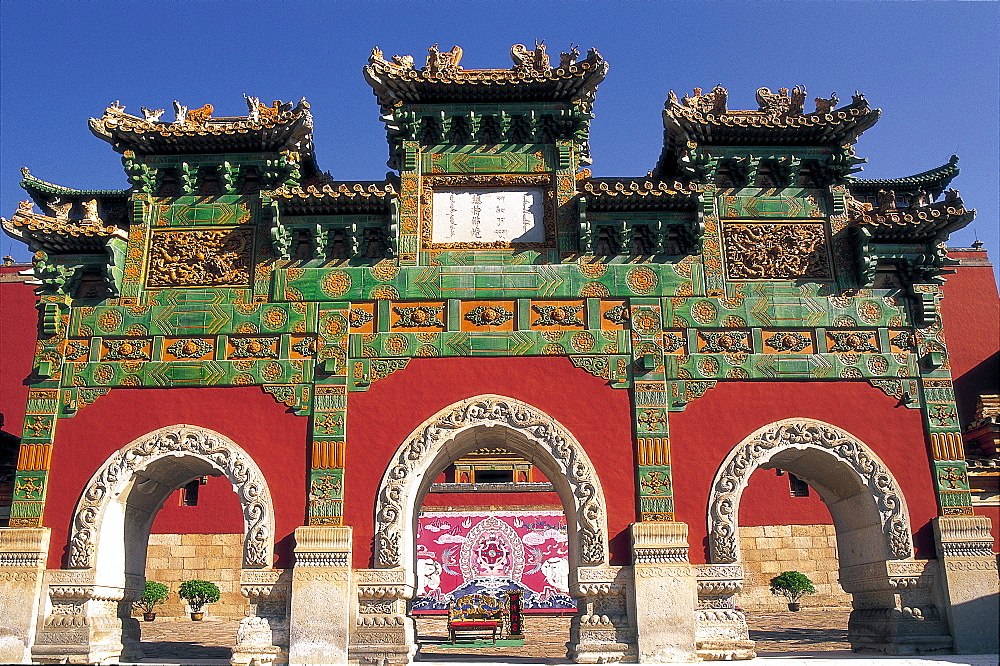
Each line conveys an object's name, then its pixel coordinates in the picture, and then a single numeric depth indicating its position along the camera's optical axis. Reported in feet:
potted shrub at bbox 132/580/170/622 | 68.80
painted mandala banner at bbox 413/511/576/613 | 73.77
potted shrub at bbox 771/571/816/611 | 69.21
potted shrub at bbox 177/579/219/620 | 69.67
